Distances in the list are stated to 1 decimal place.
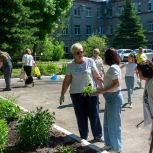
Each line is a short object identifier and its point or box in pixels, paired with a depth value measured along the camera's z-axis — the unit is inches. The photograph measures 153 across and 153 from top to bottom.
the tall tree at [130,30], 2279.8
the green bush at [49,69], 985.9
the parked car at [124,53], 1747.0
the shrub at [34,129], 284.0
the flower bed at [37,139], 281.3
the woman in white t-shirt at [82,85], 301.7
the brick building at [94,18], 2689.5
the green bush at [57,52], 2047.5
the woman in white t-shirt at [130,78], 490.7
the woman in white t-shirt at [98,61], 516.4
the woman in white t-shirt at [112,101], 272.8
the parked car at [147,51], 1828.1
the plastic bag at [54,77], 893.6
